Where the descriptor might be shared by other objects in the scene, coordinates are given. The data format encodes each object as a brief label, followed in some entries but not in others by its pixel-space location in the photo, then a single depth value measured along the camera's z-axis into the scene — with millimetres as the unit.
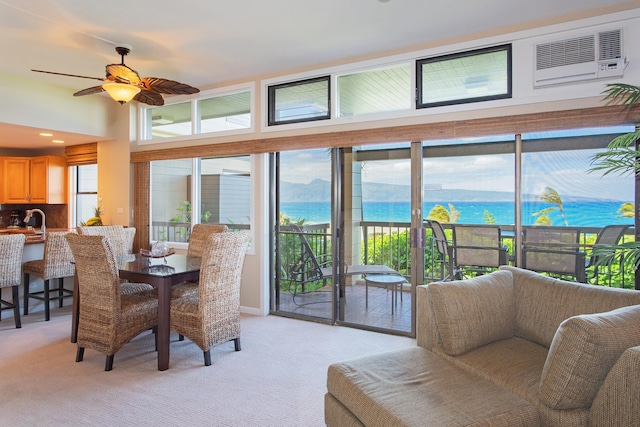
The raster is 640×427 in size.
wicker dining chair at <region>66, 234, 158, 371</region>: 3023
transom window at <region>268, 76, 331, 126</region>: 4379
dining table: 3047
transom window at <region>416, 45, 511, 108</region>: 3520
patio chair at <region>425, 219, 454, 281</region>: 3945
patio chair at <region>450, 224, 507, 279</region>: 3666
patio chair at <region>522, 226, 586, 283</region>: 3334
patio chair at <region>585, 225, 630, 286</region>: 3195
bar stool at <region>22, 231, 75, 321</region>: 4293
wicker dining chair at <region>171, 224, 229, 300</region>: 4359
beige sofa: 1552
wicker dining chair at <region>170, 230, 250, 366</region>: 3150
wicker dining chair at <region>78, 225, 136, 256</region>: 4445
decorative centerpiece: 3676
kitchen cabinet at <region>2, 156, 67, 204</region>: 6883
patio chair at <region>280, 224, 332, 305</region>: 4527
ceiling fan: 3355
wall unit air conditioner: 3029
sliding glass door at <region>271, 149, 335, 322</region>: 4461
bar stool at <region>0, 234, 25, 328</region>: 3986
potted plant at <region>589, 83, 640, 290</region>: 2514
